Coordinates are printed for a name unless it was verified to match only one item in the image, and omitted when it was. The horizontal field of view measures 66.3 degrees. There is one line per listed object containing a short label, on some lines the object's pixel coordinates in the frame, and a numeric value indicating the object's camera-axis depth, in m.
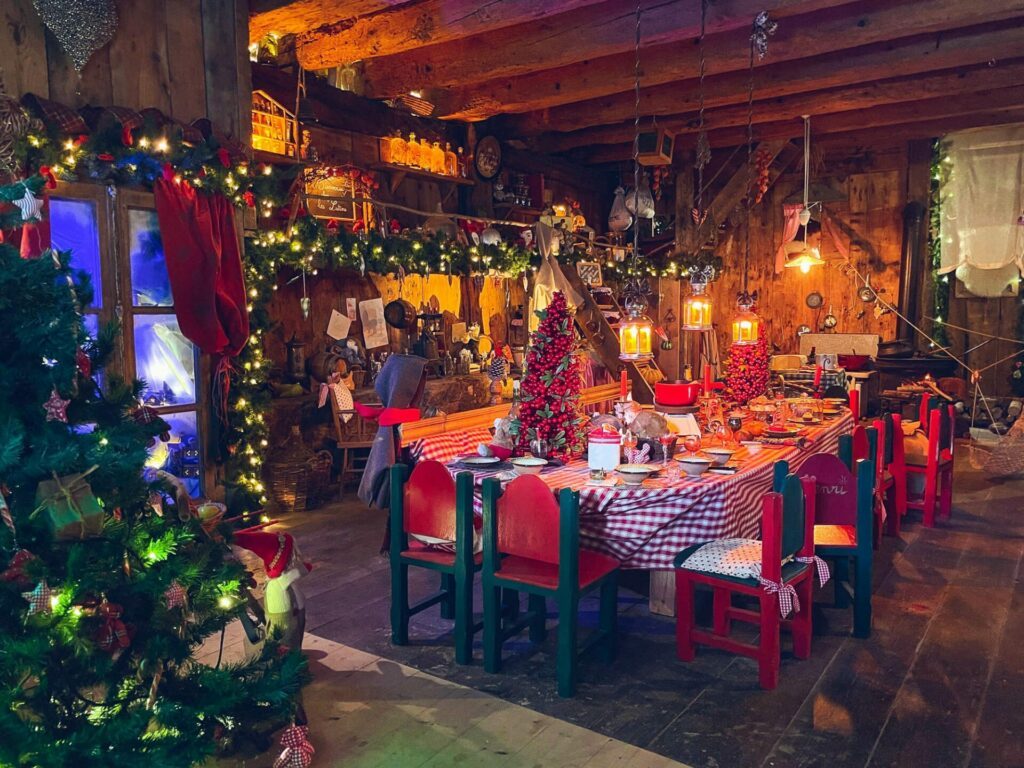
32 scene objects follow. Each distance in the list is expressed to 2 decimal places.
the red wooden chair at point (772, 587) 2.97
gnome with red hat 2.80
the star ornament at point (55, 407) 1.93
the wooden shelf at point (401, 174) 6.82
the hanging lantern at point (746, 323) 4.82
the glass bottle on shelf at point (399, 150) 6.99
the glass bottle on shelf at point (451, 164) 7.55
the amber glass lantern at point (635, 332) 3.96
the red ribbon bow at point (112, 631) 1.97
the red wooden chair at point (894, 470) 5.08
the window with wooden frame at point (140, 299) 4.31
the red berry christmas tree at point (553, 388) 3.79
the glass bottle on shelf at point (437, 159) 7.39
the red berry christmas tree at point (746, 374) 5.36
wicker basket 5.77
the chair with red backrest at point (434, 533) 3.25
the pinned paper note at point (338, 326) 6.60
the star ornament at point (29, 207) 3.44
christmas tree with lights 1.79
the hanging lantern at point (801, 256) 7.28
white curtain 8.40
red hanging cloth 4.57
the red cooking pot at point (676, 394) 4.84
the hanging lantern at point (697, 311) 4.59
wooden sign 6.30
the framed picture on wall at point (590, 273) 8.57
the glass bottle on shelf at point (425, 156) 7.27
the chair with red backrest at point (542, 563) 2.97
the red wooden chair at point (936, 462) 5.32
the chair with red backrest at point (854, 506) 3.49
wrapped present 1.83
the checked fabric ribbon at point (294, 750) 2.49
